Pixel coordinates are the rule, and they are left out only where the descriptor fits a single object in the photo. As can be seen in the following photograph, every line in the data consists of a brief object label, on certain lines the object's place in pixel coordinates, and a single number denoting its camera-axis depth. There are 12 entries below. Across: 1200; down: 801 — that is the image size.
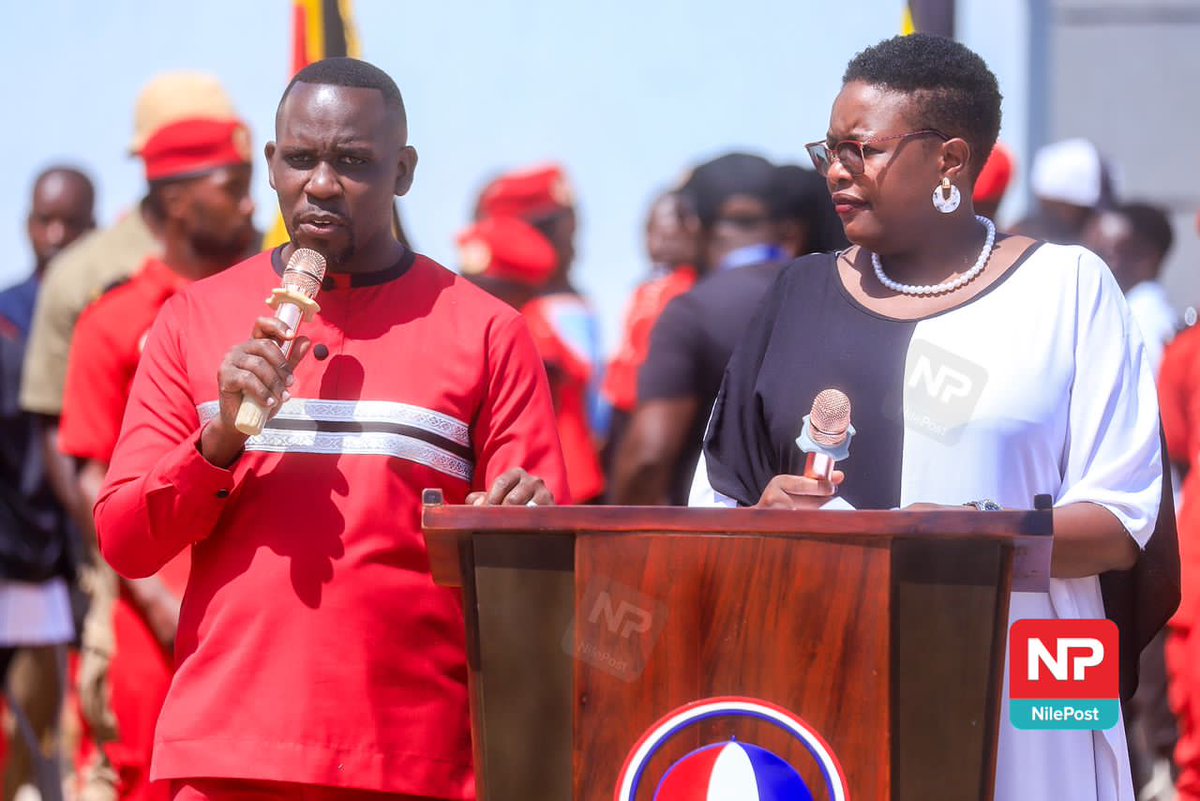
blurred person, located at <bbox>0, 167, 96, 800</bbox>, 12.99
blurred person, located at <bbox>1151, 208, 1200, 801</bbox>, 10.52
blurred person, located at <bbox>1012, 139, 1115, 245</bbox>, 15.79
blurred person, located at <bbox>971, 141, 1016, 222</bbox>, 13.55
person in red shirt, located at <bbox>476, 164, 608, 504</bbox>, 13.48
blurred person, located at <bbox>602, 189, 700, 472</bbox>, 13.98
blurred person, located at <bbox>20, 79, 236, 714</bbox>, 11.08
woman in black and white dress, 6.22
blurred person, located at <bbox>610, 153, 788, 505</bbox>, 10.79
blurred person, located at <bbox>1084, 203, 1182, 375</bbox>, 14.40
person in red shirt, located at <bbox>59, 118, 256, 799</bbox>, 9.52
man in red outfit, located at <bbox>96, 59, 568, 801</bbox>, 6.52
